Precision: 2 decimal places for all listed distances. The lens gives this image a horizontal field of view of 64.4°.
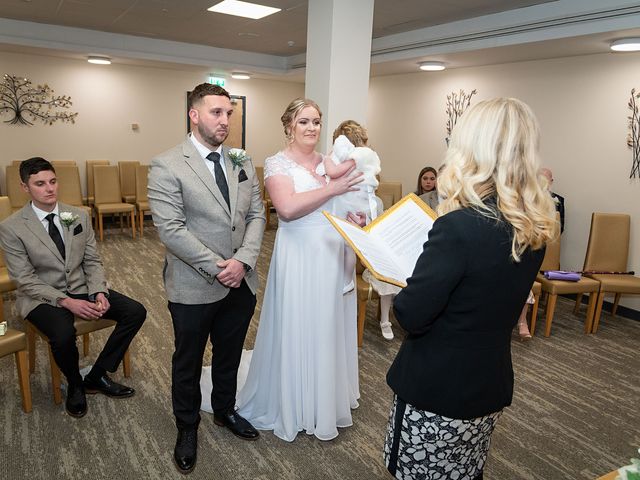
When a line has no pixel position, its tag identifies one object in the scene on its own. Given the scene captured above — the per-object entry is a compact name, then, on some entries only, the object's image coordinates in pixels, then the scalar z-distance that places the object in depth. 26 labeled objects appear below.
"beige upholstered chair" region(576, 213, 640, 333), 5.05
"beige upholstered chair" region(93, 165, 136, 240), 7.59
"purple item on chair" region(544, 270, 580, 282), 4.68
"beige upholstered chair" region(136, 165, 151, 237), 8.10
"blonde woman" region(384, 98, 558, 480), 1.32
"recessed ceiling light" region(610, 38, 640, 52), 4.70
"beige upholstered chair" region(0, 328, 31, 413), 2.79
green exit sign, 9.91
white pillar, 3.74
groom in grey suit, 2.31
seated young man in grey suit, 2.94
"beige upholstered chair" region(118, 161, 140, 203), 8.75
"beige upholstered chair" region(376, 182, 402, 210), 6.25
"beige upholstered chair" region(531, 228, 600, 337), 4.62
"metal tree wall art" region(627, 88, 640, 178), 5.31
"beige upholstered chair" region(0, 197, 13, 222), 4.08
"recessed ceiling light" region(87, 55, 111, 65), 7.89
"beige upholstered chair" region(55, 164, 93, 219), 7.31
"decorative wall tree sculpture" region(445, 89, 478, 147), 7.42
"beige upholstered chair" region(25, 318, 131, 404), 3.05
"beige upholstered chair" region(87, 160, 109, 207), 8.06
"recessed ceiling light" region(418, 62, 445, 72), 6.92
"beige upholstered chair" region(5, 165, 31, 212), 7.07
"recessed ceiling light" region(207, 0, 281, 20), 5.56
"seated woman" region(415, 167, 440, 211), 5.62
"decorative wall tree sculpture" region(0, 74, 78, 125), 8.09
